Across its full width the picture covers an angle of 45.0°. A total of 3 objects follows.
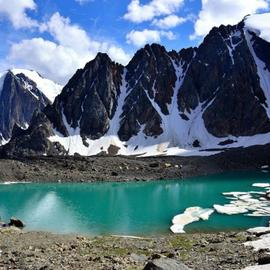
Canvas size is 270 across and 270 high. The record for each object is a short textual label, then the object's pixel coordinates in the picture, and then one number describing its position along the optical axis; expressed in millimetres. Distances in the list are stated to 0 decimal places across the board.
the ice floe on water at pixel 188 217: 45914
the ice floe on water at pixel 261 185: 80946
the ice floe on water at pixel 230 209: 54229
